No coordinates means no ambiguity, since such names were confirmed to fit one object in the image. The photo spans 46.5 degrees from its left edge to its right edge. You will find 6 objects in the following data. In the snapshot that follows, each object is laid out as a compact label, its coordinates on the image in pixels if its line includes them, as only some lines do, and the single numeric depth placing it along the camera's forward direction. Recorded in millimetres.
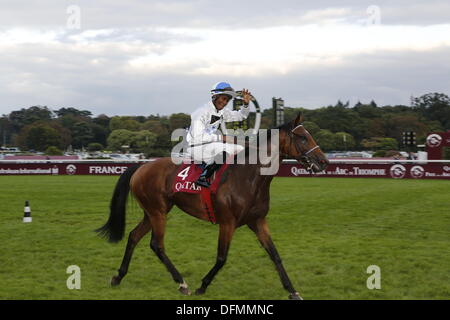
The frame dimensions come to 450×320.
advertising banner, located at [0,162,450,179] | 29328
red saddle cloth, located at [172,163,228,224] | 6891
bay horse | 6648
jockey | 6938
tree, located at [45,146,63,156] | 71912
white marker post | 13812
